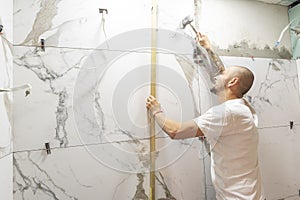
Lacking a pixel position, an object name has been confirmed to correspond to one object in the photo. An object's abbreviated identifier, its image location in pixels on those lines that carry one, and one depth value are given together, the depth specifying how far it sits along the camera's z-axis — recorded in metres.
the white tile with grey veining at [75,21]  1.04
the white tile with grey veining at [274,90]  1.43
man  1.04
